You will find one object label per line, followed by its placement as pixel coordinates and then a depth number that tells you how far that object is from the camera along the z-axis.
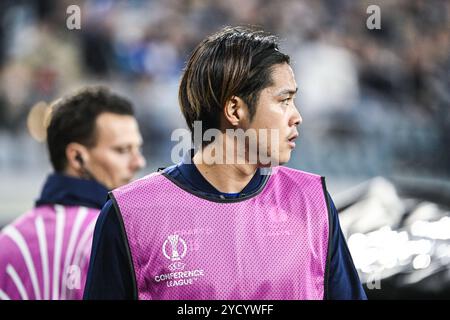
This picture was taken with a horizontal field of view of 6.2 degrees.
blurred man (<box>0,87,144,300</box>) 6.80
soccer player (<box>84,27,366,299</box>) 6.32
